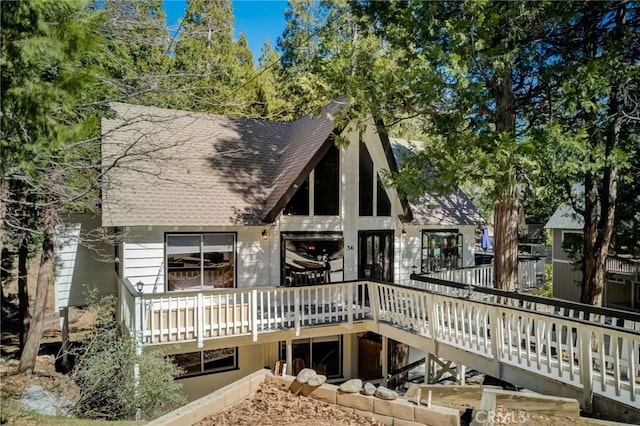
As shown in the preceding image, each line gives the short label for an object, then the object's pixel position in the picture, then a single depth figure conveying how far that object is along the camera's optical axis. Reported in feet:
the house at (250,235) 29.27
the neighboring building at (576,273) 51.75
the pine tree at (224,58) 52.19
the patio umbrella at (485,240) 52.13
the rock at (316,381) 16.53
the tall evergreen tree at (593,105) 23.77
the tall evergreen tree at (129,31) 20.42
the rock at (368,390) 15.57
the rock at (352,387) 15.81
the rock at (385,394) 15.07
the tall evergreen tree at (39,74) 11.05
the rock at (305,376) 16.81
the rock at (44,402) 21.55
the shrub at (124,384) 21.35
